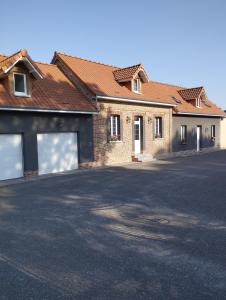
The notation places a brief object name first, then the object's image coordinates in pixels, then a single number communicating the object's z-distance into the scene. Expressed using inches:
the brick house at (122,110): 644.1
